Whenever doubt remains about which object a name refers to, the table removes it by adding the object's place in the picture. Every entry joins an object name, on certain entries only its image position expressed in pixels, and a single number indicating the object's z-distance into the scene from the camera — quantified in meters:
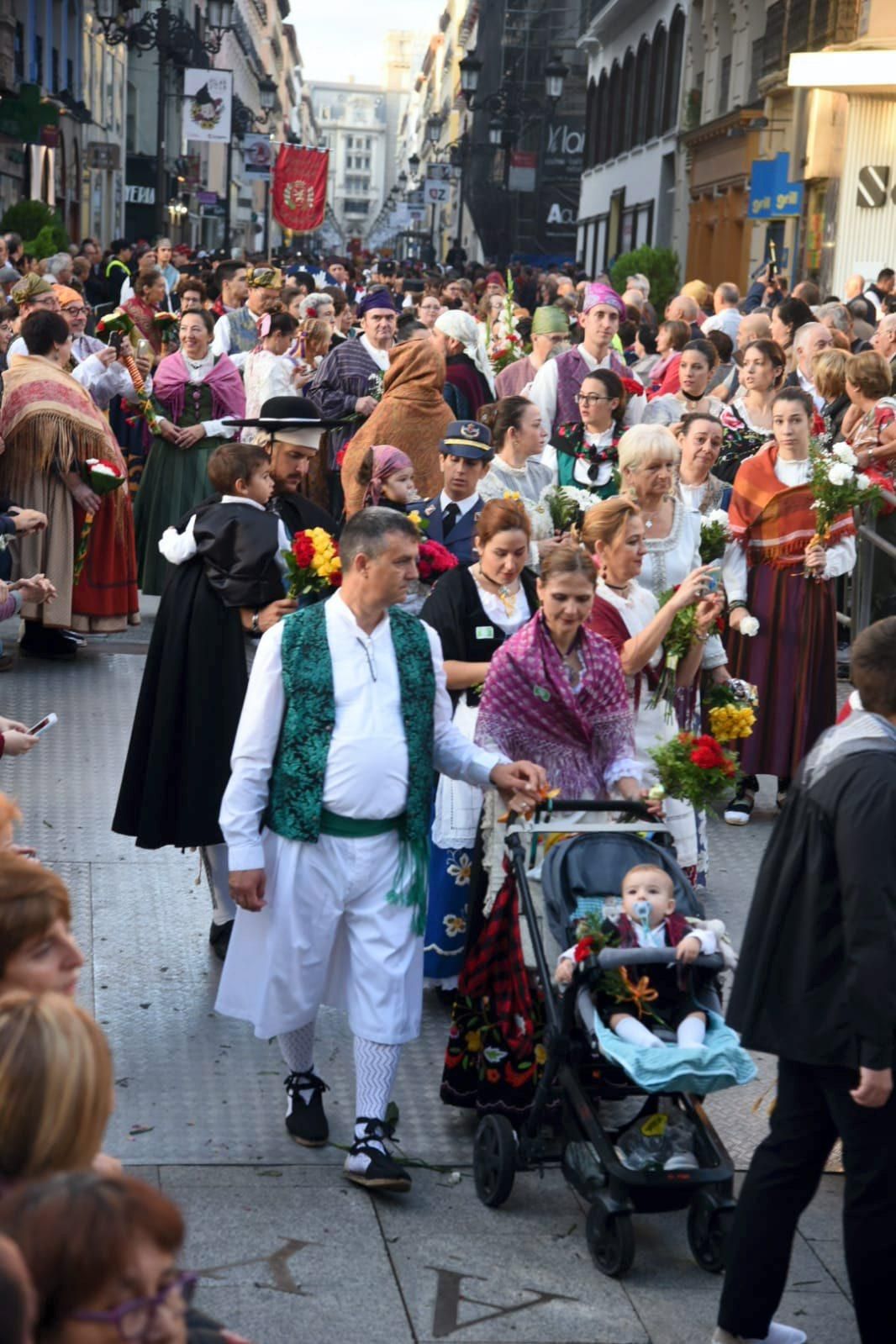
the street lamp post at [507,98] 38.06
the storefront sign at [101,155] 45.78
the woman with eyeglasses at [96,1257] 2.19
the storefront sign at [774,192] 25.45
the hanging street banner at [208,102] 40.94
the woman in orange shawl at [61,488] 10.24
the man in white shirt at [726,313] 15.75
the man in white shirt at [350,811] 5.05
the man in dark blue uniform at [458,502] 7.64
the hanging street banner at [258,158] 61.84
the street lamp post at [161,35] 31.17
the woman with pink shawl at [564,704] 5.50
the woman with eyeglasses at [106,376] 11.50
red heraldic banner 43.81
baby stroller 4.58
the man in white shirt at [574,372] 10.61
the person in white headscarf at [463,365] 12.23
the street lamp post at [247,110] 64.81
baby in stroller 4.68
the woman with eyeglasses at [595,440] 9.01
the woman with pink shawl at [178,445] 11.99
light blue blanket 4.53
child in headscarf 7.62
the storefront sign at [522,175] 47.38
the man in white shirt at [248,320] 15.04
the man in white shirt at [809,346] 11.62
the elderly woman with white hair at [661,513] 6.96
